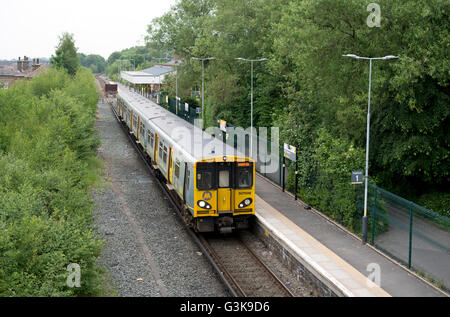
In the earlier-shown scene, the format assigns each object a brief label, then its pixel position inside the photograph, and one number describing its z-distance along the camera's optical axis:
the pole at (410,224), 14.84
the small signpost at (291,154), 21.67
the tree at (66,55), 69.44
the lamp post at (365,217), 16.50
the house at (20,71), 76.62
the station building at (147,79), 76.50
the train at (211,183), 17.27
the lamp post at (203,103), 39.96
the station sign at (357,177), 16.89
